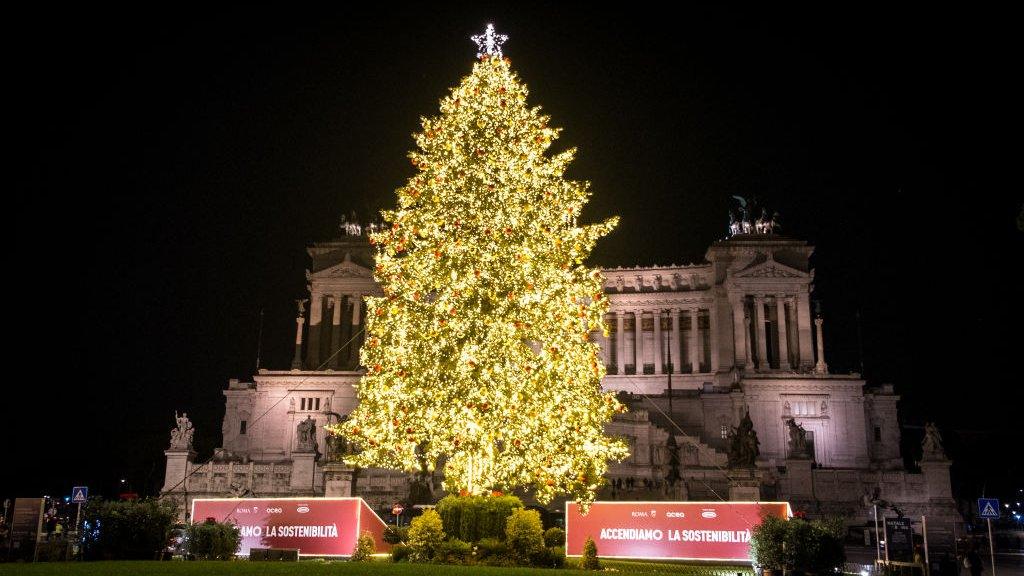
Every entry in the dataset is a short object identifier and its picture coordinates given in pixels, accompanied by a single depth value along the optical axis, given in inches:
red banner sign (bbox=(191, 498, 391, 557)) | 816.9
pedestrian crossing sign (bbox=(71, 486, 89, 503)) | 1022.8
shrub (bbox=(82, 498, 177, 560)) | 756.6
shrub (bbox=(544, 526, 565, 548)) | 800.9
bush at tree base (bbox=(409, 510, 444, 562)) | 778.2
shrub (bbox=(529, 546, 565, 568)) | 759.1
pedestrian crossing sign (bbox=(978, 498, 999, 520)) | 884.0
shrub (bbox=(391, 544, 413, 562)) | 786.8
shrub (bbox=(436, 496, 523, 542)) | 815.1
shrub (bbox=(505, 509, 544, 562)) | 763.4
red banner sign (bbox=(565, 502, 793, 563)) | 781.9
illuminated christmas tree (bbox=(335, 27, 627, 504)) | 883.4
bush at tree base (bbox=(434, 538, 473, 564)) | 771.4
